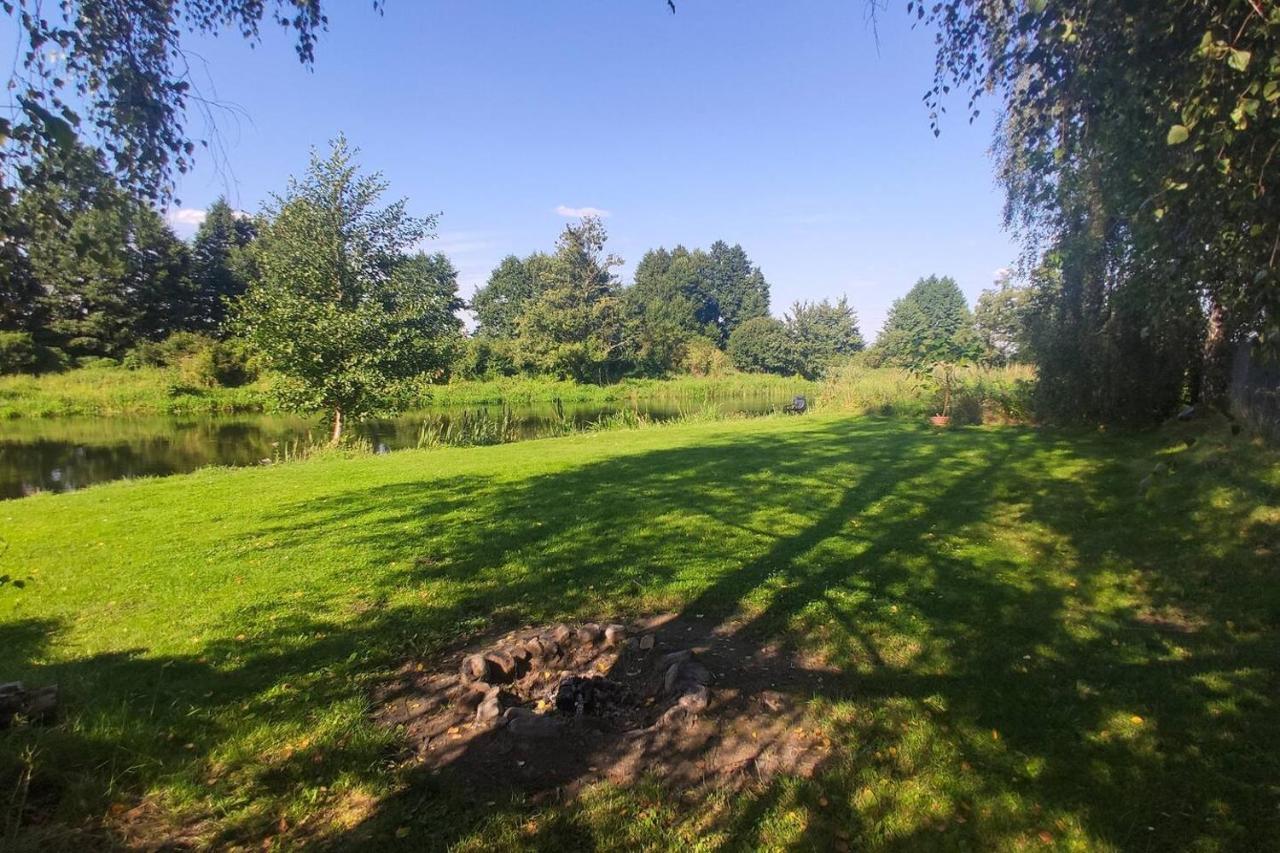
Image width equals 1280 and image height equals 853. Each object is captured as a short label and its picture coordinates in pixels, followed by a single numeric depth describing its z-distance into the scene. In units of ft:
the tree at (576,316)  159.43
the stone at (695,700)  11.51
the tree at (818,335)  208.33
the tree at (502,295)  222.07
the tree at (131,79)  9.27
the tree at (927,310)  218.18
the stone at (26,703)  10.36
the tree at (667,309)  183.11
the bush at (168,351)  127.44
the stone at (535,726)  11.05
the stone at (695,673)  12.46
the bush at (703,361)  192.34
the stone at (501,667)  13.09
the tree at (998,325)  49.59
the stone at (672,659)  13.16
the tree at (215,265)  150.00
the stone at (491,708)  11.51
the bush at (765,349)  205.46
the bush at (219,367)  123.54
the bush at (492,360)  163.53
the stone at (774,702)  11.71
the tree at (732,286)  265.75
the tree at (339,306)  56.70
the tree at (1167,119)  6.73
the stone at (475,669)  12.88
